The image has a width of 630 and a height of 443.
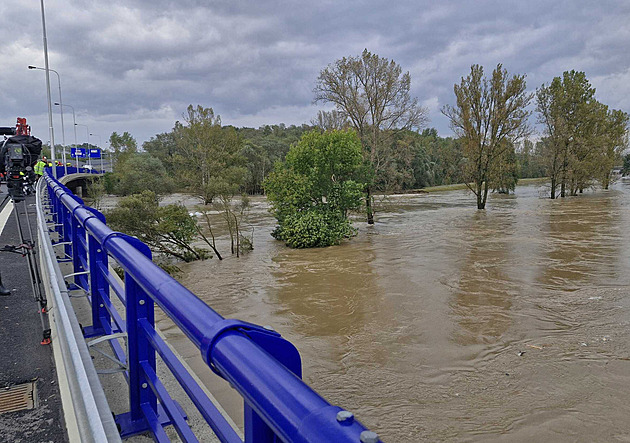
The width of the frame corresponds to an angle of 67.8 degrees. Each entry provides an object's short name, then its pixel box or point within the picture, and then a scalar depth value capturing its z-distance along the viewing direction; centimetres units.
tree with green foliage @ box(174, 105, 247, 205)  5303
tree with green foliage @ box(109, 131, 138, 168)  6431
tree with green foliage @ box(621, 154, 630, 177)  9450
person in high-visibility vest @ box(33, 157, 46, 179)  1762
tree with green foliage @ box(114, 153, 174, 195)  4716
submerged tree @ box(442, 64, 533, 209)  3362
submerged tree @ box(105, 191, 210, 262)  1708
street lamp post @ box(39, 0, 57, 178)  1899
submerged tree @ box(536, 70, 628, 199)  4281
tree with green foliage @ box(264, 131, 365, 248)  2203
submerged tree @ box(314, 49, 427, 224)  2734
